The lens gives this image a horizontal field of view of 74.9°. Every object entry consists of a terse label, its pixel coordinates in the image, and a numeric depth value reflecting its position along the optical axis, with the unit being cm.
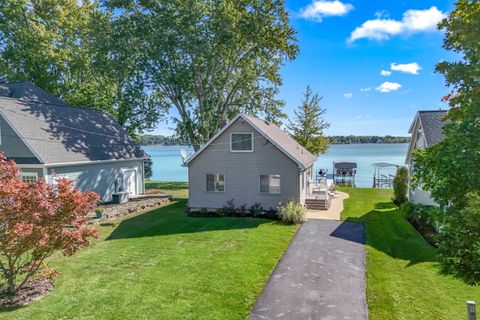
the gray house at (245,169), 1916
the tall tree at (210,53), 2716
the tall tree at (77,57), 2791
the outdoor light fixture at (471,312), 573
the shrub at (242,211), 1975
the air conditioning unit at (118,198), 2317
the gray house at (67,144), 1853
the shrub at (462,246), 491
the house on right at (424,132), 1800
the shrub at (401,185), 2345
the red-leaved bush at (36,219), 867
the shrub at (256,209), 1952
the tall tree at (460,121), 488
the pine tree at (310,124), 3809
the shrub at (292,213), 1747
